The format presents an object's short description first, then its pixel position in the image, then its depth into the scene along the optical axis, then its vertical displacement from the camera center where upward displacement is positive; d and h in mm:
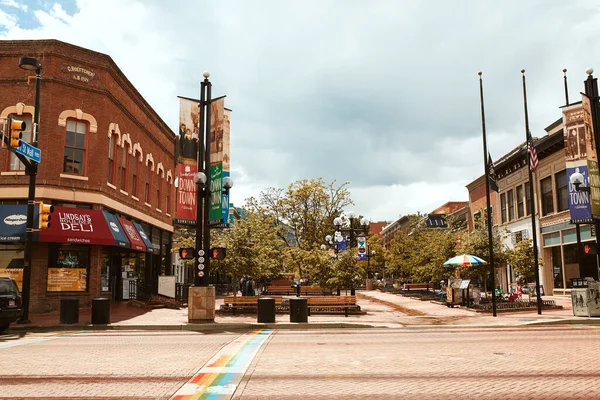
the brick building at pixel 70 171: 21766 +4676
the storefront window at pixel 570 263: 33375 +611
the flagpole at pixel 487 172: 21458 +4505
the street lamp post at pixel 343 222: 32031 +3333
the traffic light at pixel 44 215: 17781 +2126
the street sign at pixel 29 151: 17422 +4330
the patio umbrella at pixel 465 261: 25109 +616
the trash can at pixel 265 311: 18609 -1237
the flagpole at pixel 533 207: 21594 +2777
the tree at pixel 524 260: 27203 +681
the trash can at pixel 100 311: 17844 -1130
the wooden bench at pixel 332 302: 22266 -1138
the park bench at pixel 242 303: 22688 -1151
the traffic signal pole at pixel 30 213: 18328 +2301
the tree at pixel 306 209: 53938 +6908
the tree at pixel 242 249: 23312 +1208
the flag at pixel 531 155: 23156 +5175
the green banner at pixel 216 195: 19172 +2976
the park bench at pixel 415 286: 42503 -949
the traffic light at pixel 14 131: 16875 +4724
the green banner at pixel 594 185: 20328 +3459
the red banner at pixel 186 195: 18781 +2943
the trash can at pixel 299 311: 18641 -1251
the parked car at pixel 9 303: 15602 -743
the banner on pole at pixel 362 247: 35844 +1970
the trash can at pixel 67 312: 17891 -1156
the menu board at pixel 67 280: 21844 -78
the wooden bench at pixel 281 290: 39062 -1070
